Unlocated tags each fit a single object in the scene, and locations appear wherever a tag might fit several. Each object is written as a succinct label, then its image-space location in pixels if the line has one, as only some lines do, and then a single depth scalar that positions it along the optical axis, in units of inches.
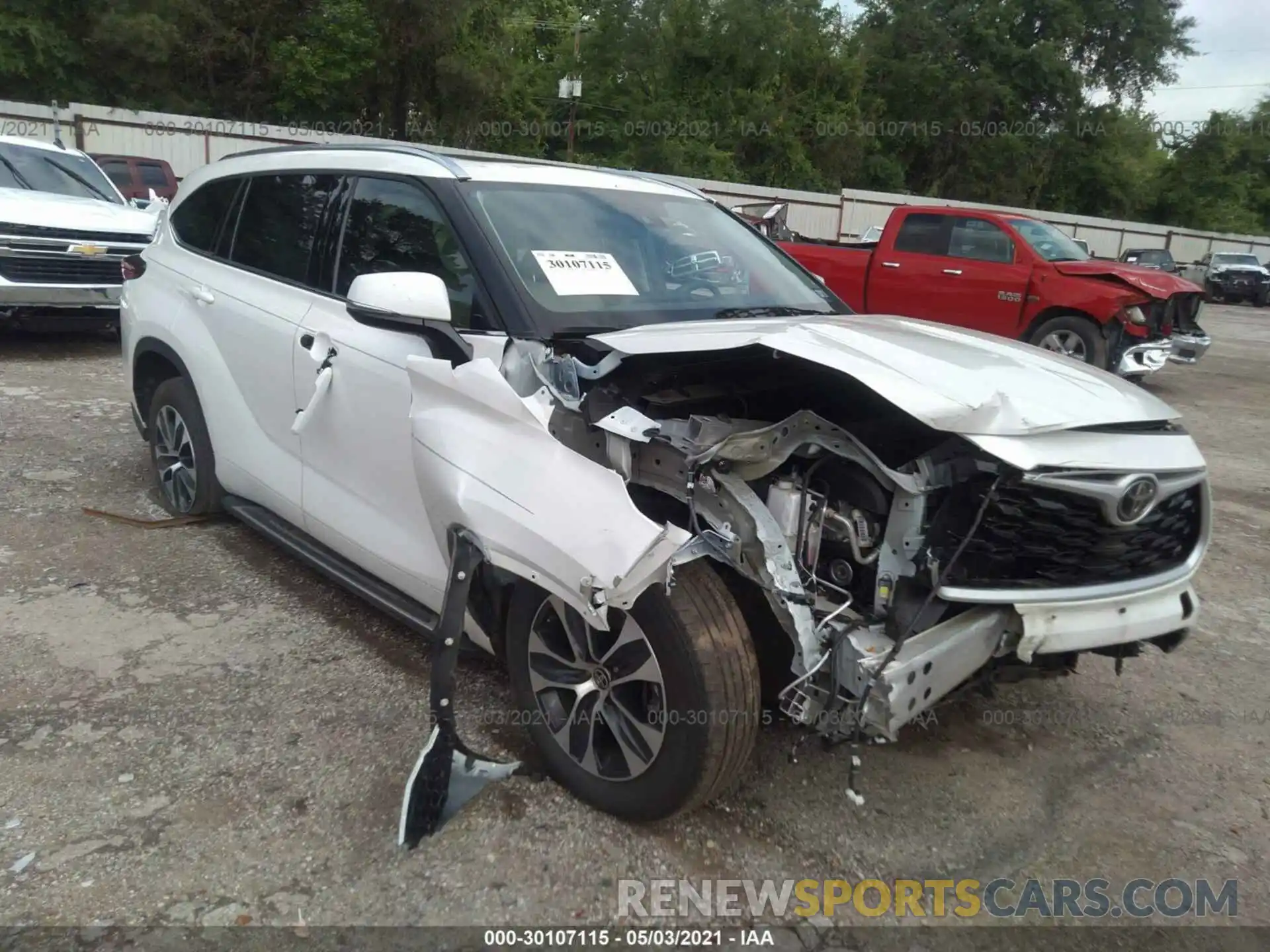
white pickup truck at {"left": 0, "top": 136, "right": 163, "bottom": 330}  321.7
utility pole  1114.1
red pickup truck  391.2
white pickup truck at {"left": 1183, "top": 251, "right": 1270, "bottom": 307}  1116.5
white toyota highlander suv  95.2
